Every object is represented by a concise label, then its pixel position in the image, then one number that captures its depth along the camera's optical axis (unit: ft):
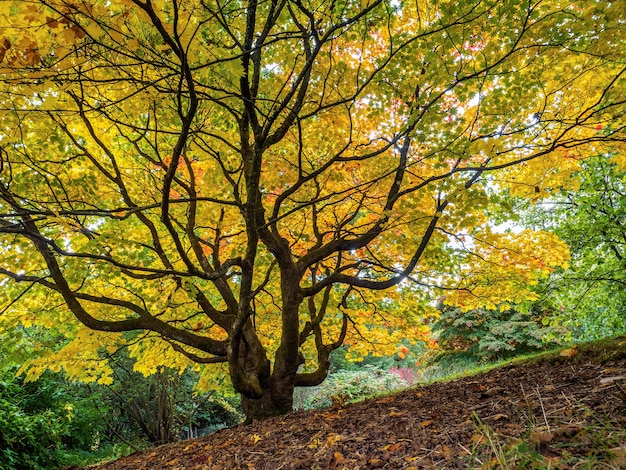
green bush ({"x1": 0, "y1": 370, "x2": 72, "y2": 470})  17.10
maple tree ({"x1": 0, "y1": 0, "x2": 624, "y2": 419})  8.38
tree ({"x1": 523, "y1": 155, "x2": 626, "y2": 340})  16.62
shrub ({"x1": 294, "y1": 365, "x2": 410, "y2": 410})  40.70
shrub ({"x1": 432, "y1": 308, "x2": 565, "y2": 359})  34.94
